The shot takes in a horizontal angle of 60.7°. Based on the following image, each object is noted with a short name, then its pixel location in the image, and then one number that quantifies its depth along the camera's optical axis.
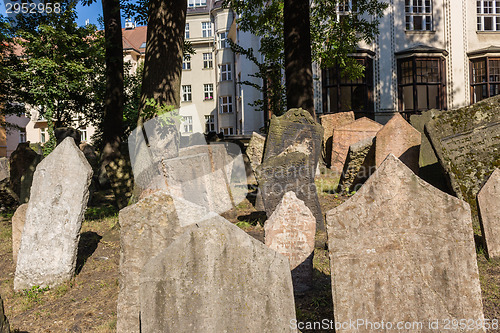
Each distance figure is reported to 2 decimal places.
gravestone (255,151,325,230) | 6.72
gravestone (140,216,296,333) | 2.91
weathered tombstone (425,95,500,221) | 6.43
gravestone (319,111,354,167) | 14.21
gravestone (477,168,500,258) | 5.20
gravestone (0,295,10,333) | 2.95
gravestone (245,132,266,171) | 10.76
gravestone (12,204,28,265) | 6.12
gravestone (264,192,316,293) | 4.78
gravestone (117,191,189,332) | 3.81
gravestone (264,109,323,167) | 7.96
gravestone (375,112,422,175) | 9.25
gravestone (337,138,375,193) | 9.64
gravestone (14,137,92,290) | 5.39
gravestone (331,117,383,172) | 11.73
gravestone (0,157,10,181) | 14.95
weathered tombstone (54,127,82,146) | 15.11
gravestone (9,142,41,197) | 11.95
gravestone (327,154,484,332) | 3.07
